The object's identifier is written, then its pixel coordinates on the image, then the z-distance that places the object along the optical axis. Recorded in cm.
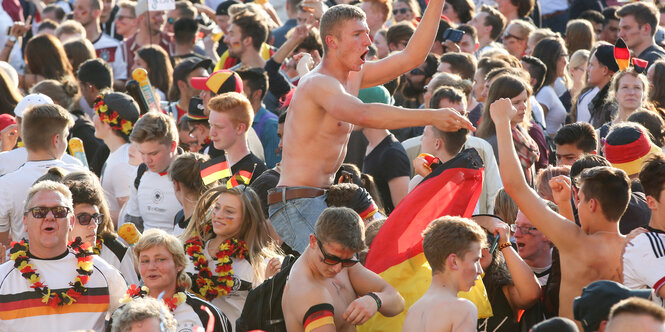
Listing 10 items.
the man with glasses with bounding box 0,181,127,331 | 1122
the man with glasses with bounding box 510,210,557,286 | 1180
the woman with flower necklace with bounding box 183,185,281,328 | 1255
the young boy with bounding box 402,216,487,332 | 965
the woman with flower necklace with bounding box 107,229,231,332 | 1134
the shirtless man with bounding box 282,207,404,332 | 1010
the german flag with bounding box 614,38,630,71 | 1698
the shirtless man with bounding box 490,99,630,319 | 1016
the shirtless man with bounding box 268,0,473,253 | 1168
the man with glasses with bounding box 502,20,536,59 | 2295
